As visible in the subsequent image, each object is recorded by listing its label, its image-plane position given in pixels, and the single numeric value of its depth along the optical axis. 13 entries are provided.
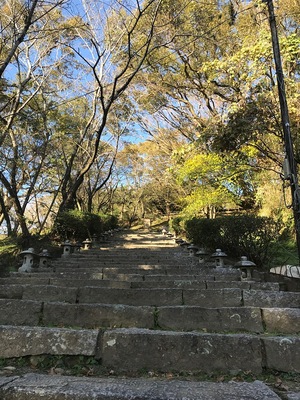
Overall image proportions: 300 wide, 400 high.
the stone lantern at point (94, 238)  11.27
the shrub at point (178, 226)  13.78
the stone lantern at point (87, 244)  9.63
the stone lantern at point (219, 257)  5.83
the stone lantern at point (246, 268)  4.78
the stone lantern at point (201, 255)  6.99
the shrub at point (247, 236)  6.08
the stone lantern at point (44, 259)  5.97
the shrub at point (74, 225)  9.55
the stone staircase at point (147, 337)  2.03
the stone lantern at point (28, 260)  5.43
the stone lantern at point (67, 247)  7.68
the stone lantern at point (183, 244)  9.86
